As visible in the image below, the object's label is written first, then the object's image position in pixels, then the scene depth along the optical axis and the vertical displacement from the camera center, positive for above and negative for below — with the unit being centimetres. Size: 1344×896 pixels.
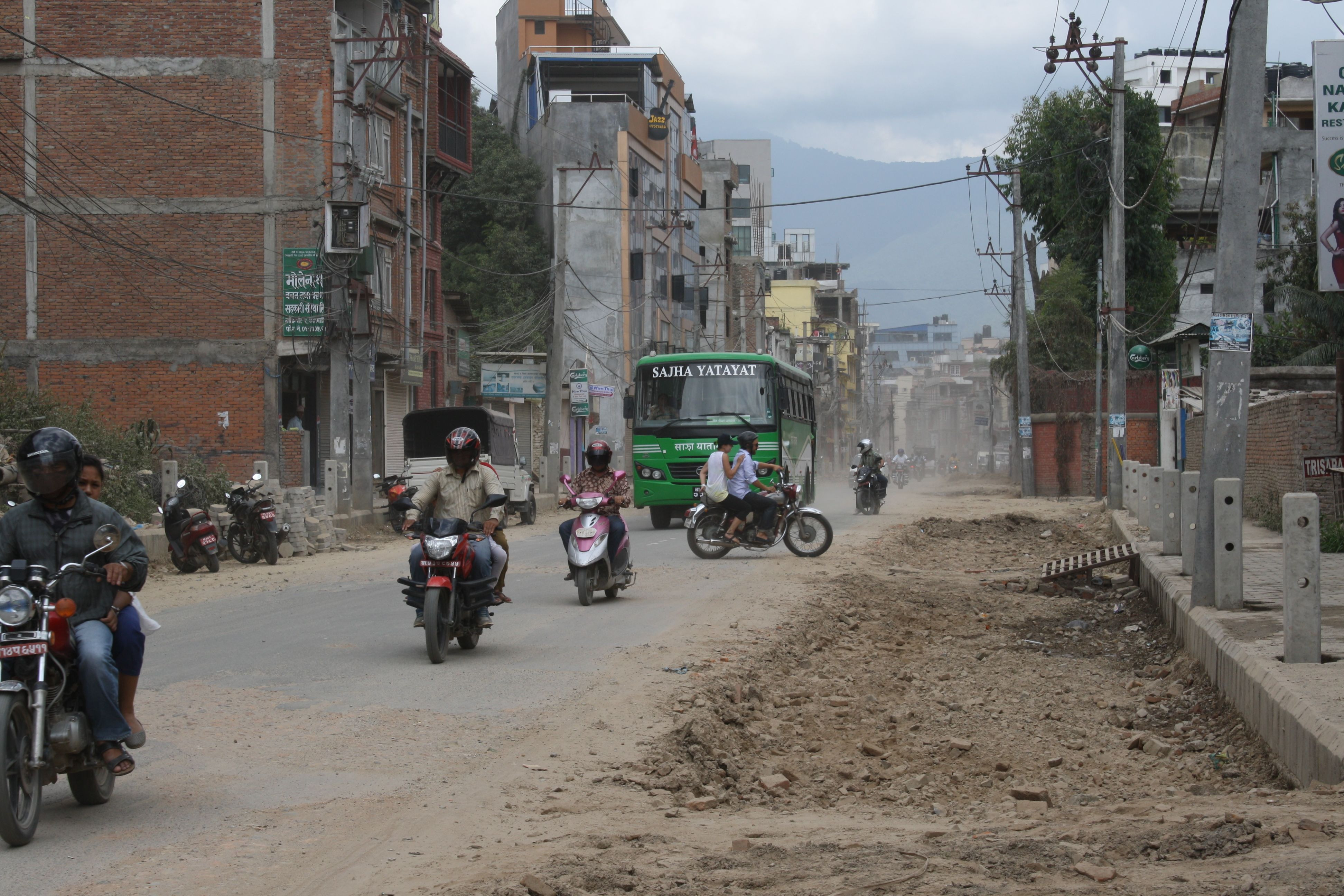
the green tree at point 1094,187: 4519 +922
